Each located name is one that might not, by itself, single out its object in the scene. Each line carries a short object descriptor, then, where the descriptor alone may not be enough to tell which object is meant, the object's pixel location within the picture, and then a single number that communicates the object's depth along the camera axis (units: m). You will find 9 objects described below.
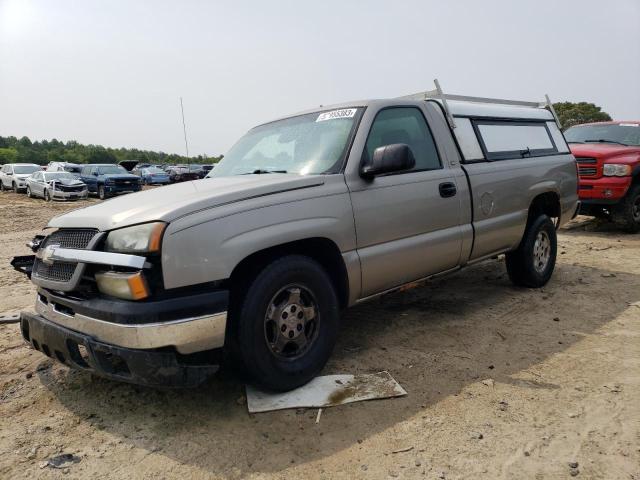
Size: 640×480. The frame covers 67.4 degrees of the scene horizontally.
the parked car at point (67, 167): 27.20
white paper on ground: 2.81
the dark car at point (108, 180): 20.47
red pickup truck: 8.28
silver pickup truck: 2.43
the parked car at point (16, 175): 23.33
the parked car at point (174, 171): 34.84
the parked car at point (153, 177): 31.69
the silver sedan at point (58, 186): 19.31
